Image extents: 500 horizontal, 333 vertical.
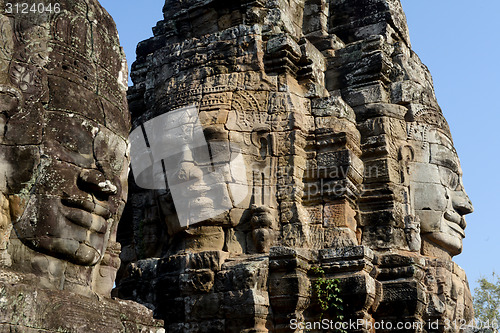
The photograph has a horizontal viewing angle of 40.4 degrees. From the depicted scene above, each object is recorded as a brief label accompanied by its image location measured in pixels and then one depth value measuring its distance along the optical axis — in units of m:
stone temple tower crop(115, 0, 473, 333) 8.75
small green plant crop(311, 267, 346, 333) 8.72
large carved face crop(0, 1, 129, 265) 4.93
